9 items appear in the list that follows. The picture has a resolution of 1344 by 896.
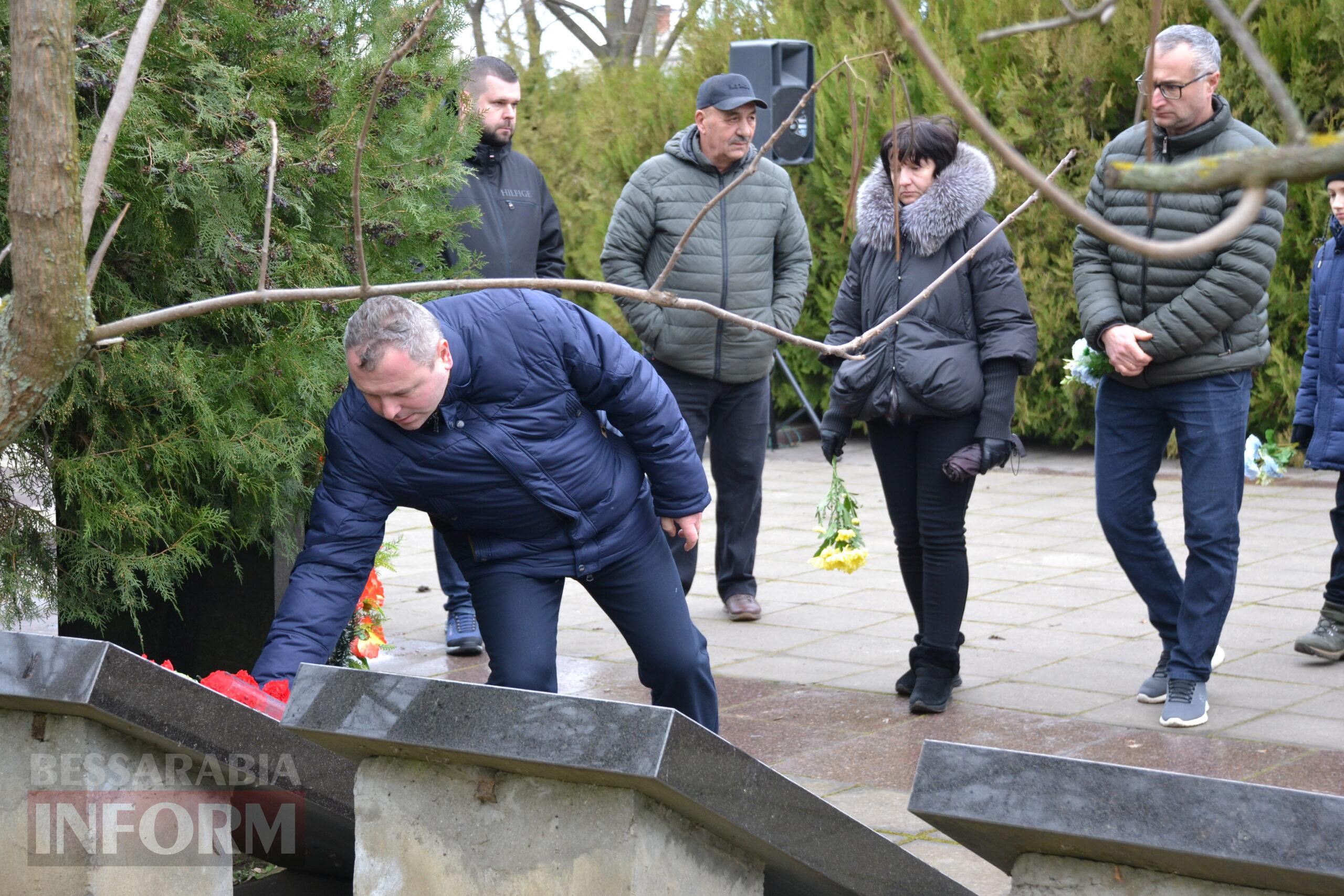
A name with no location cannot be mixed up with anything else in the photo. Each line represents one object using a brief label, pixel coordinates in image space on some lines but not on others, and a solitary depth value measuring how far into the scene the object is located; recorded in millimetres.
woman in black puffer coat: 9211
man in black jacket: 11332
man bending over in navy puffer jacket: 6899
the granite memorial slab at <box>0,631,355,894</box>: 5578
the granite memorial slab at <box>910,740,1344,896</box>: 3993
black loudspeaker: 18483
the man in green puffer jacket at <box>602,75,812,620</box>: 11562
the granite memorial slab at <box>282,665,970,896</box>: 4678
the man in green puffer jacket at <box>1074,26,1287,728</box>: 8629
